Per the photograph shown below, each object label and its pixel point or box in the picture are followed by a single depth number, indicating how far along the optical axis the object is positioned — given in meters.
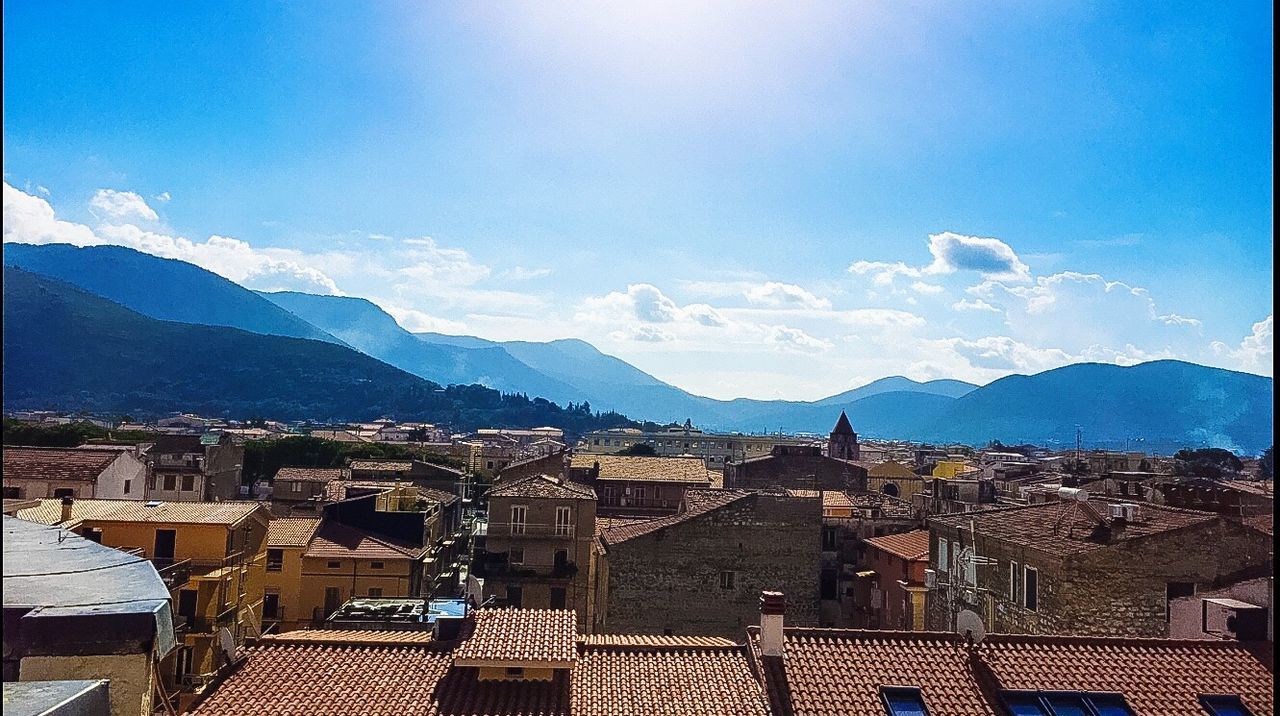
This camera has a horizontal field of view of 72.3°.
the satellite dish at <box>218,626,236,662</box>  14.84
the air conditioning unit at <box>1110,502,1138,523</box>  21.53
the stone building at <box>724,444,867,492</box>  69.19
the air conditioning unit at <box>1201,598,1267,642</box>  16.55
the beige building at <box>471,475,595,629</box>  39.31
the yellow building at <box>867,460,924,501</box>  78.50
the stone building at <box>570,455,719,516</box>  62.03
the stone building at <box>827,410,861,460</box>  121.69
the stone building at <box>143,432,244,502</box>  59.75
